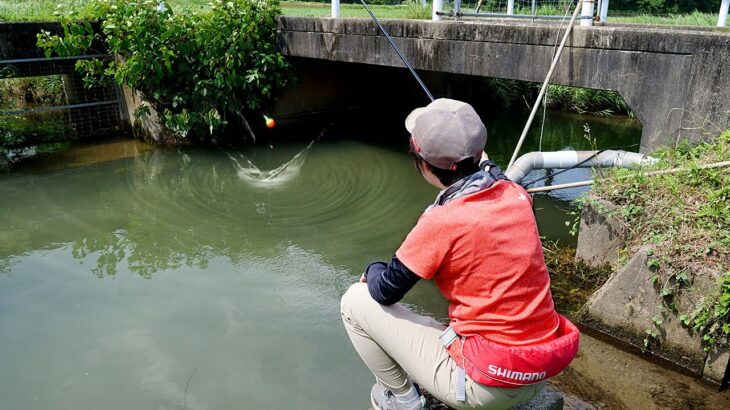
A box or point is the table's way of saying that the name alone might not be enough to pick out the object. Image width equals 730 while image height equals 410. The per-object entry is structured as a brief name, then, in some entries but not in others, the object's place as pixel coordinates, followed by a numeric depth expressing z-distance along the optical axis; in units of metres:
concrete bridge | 4.85
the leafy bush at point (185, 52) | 8.23
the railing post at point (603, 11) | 6.08
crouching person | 2.04
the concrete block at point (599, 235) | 4.47
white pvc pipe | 5.04
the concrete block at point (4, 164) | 7.92
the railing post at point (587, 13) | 5.66
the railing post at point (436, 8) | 6.83
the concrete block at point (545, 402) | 2.76
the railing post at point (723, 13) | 5.86
